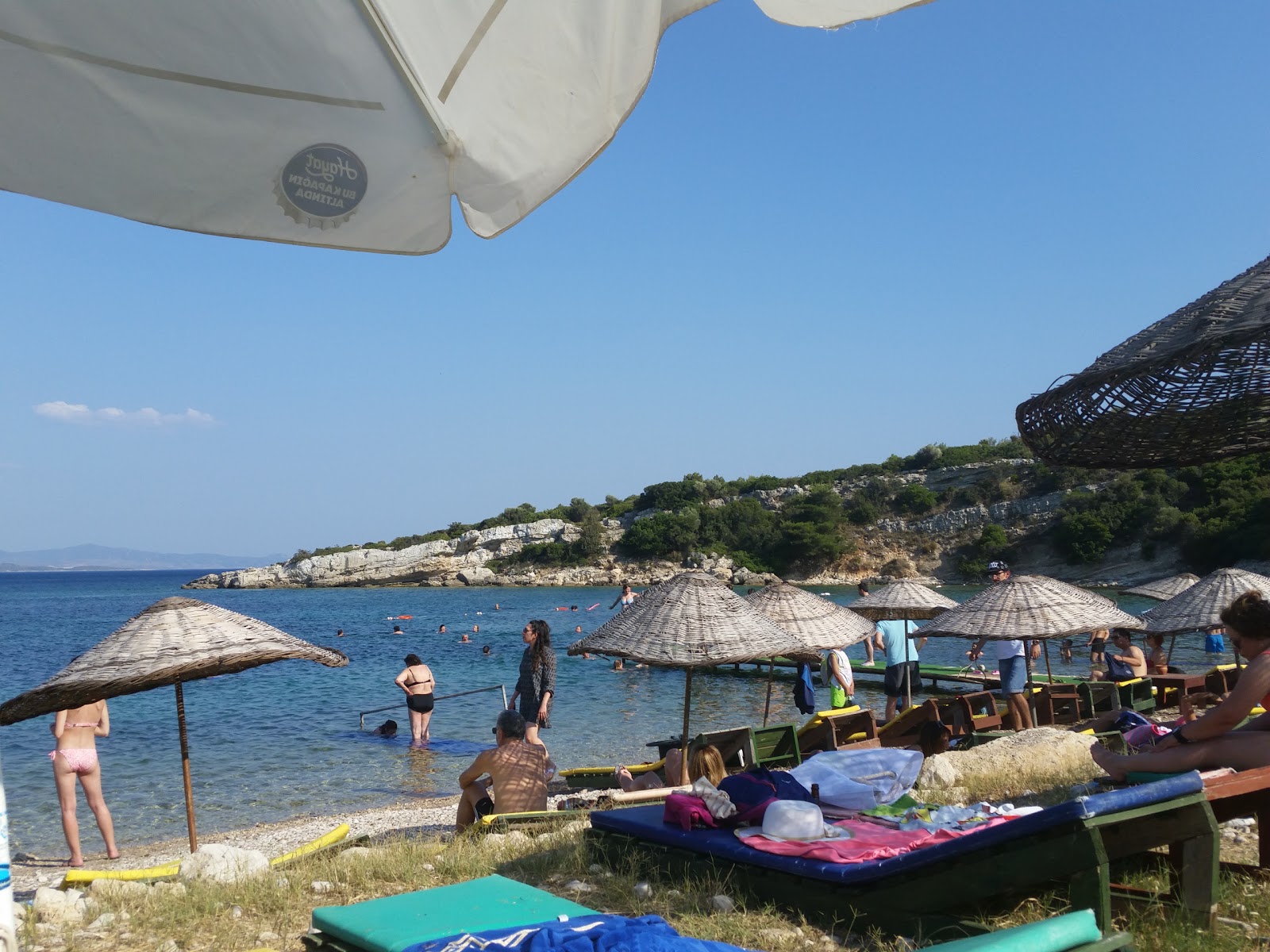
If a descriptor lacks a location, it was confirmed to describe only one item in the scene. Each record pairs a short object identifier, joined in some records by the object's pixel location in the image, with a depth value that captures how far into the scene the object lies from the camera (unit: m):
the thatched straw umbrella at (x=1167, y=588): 20.59
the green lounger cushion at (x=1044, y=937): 2.24
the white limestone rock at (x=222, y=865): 5.40
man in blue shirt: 13.46
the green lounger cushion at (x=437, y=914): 3.19
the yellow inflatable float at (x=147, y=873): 5.41
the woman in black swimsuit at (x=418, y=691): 16.28
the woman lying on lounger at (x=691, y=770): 6.27
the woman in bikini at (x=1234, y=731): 4.25
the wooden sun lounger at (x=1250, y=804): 4.00
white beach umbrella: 2.04
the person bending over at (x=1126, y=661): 13.75
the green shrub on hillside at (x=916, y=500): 75.75
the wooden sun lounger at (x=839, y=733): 9.99
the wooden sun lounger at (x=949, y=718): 10.19
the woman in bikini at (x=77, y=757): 8.62
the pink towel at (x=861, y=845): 4.24
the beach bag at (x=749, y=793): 4.88
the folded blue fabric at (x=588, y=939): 2.71
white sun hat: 4.53
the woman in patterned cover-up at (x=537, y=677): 9.60
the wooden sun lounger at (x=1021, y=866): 3.43
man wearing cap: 10.95
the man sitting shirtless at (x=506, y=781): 7.23
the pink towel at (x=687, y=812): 4.89
